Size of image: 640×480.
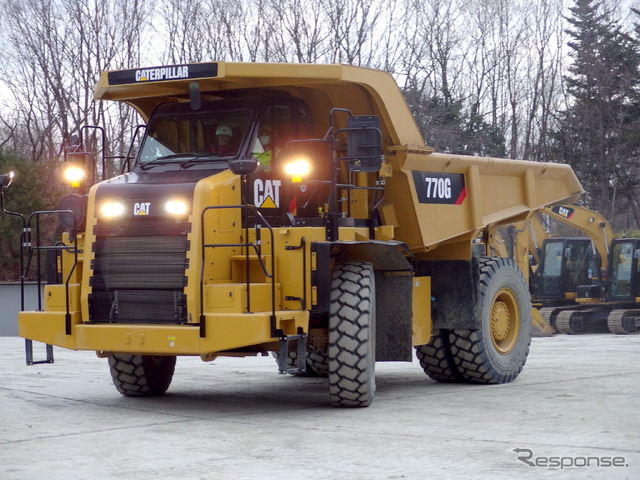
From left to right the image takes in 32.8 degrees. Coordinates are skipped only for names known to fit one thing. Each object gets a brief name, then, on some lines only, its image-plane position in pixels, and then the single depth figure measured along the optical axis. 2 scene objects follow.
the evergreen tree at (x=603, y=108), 48.22
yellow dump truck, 9.36
